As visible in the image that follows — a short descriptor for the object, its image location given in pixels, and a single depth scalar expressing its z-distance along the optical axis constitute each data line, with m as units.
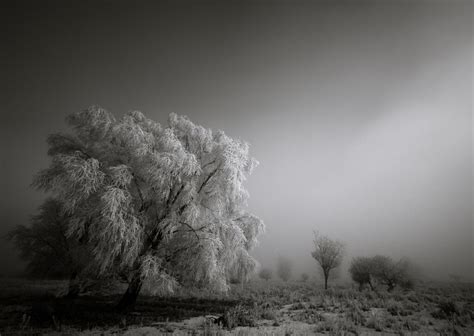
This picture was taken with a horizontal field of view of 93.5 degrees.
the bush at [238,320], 9.41
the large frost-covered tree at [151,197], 9.06
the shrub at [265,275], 58.51
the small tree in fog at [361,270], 30.86
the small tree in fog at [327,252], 26.66
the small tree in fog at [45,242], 17.64
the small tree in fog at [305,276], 53.99
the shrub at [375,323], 9.49
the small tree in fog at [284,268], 61.66
